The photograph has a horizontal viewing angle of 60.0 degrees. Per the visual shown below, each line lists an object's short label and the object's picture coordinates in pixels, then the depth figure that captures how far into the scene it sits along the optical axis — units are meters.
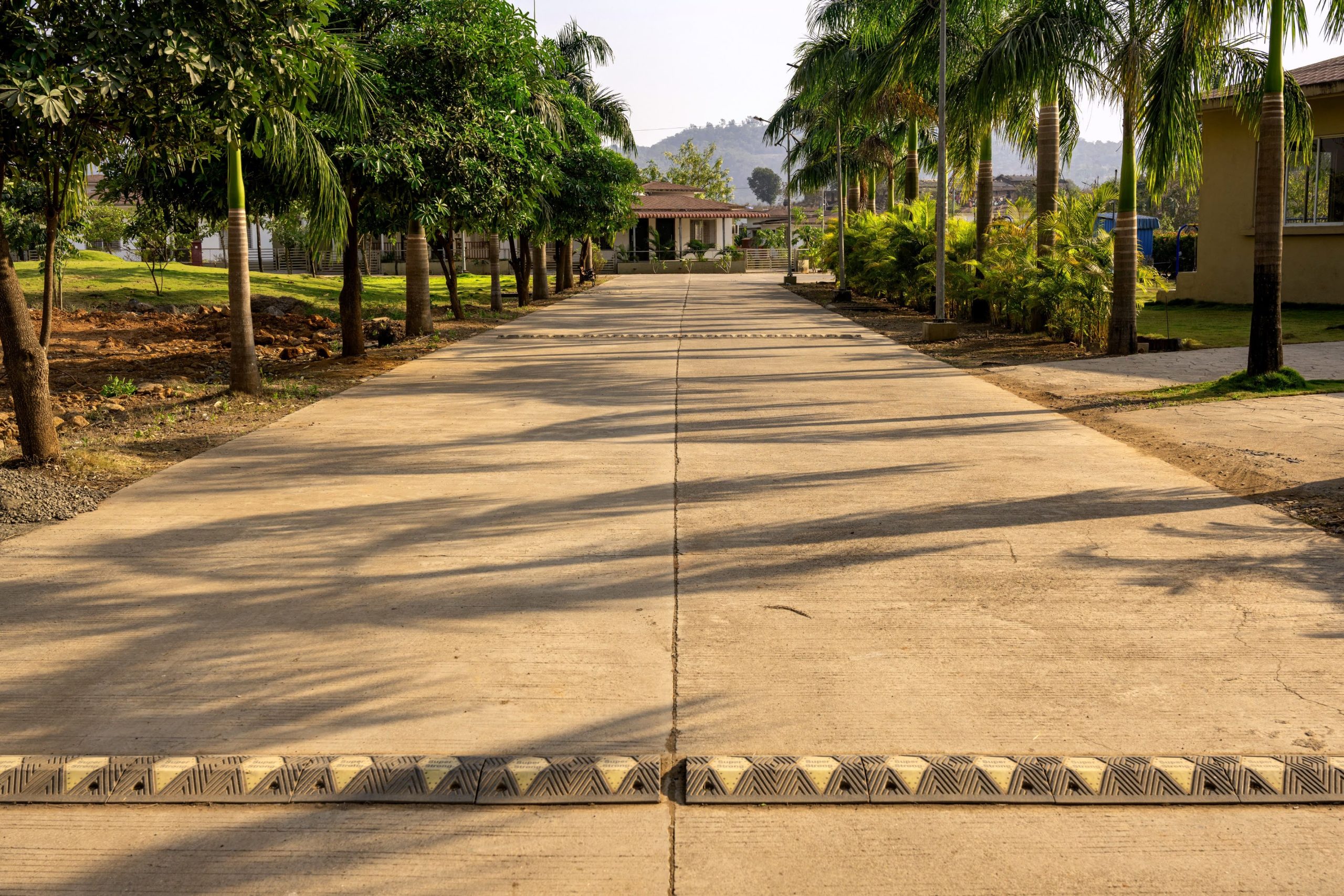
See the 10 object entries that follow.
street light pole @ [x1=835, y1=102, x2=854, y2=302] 34.62
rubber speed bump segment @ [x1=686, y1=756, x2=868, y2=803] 3.91
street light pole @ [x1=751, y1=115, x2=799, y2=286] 47.94
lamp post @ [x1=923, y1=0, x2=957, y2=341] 20.17
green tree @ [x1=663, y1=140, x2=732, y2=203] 94.75
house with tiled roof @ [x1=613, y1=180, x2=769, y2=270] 70.62
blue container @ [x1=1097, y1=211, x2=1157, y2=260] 41.31
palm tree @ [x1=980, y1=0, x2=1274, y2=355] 13.21
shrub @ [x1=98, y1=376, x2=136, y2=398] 14.31
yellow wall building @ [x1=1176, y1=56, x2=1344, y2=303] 22.70
